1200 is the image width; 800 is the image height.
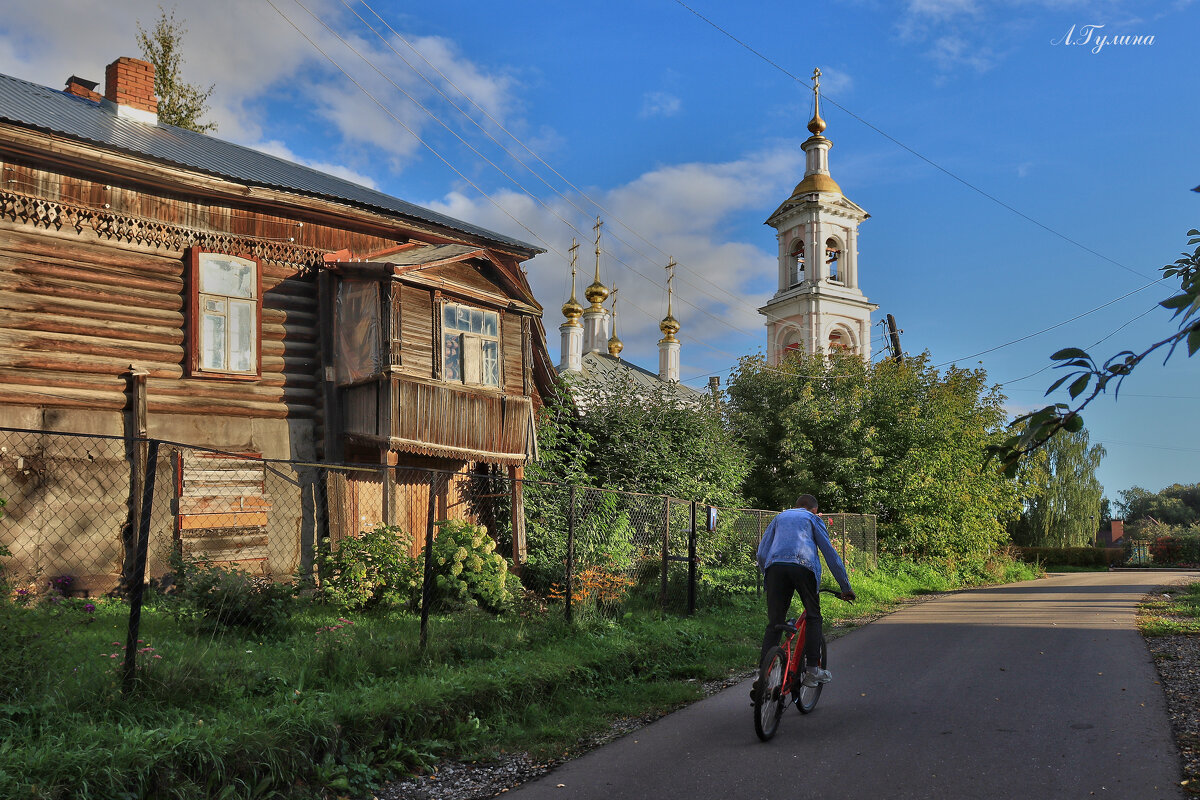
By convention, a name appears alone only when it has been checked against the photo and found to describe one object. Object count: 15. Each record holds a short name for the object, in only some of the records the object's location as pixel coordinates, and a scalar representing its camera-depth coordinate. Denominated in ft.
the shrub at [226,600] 27.58
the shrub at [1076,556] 143.43
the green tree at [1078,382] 7.62
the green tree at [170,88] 84.12
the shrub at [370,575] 38.24
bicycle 21.20
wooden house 39.78
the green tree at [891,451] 84.64
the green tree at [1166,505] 267.59
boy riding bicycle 23.53
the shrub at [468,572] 38.96
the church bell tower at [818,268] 144.15
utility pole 113.70
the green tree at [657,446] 61.57
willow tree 148.15
